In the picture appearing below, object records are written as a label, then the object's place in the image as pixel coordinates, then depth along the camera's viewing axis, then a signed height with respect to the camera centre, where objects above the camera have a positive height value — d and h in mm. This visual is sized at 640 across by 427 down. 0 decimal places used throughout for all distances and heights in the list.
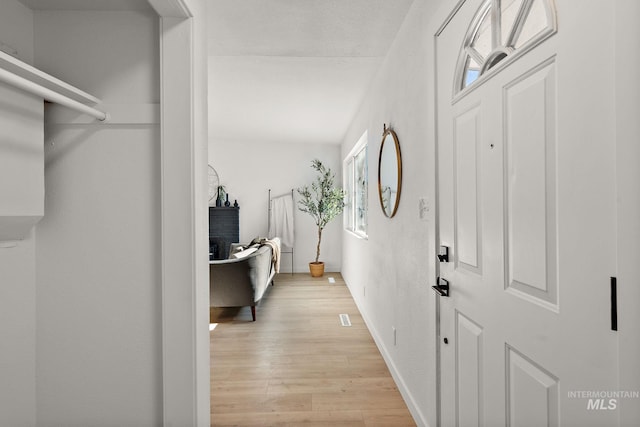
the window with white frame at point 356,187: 4545 +398
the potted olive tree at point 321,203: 6191 +217
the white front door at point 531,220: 764 -18
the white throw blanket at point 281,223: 6609 -148
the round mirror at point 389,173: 2344 +301
